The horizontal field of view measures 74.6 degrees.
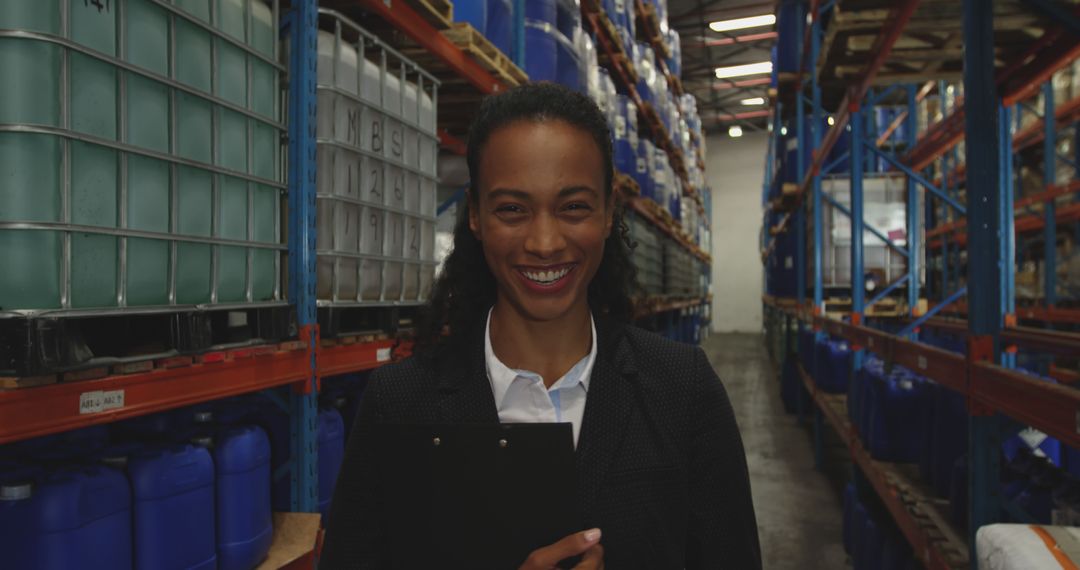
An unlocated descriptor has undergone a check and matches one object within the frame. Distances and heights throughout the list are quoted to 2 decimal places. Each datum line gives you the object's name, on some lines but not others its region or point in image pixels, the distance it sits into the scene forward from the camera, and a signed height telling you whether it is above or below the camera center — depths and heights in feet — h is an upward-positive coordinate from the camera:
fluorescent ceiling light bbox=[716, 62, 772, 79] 60.85 +18.65
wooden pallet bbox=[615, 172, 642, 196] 21.18 +3.03
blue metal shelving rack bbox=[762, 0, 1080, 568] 7.26 +0.10
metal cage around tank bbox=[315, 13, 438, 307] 8.20 +1.37
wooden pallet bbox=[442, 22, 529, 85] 11.17 +3.93
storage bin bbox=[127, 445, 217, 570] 6.12 -1.99
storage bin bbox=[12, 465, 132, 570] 5.26 -1.80
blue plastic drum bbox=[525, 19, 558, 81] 15.80 +5.28
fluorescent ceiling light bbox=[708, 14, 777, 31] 51.01 +19.31
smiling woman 4.00 -0.64
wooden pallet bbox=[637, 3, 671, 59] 30.01 +11.34
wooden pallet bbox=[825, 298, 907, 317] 25.16 -0.89
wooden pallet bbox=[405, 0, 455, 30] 9.83 +3.86
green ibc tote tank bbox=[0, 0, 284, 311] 4.66 +1.01
